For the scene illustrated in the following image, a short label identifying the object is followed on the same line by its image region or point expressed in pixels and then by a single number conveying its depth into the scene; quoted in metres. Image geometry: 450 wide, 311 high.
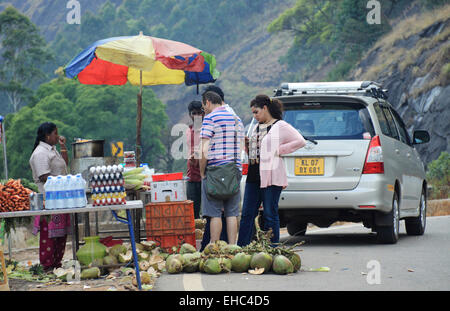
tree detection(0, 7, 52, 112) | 87.06
